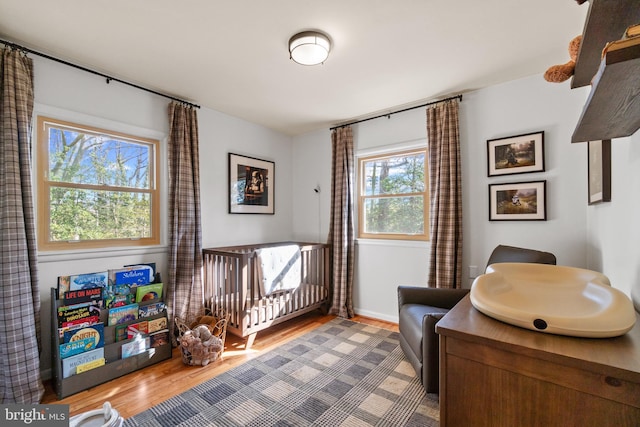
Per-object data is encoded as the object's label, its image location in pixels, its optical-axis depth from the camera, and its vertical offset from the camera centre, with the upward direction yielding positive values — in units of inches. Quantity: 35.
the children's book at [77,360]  73.5 -39.7
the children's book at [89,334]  75.7 -33.3
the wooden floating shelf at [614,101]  22.9 +11.8
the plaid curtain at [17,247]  67.9 -7.9
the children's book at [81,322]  76.3 -30.3
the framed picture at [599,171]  54.5 +9.0
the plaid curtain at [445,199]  102.5 +5.3
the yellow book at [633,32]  22.4 +14.7
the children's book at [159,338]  90.3 -40.9
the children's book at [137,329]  85.8 -36.0
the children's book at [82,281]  80.0 -19.9
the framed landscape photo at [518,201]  91.5 +3.7
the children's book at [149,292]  92.4 -26.3
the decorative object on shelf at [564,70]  37.3 +19.3
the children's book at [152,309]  89.8 -31.2
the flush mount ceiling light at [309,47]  71.0 +43.6
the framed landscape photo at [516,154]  92.0 +20.0
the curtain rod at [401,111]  106.2 +44.4
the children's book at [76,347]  74.0 -36.2
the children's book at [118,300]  85.4 -26.8
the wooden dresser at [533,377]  22.7 -15.2
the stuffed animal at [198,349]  88.7 -43.4
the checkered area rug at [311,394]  64.9 -48.1
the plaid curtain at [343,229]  131.6 -7.5
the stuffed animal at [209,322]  103.5 -40.9
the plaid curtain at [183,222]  103.0 -3.1
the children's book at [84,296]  79.0 -23.7
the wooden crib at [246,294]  100.2 -32.0
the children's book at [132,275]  90.4 -20.4
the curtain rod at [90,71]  72.8 +45.2
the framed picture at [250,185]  129.6 +14.3
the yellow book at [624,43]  21.9 +13.5
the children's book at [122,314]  83.6 -30.6
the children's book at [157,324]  90.4 -36.2
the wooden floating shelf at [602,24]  27.8 +20.1
